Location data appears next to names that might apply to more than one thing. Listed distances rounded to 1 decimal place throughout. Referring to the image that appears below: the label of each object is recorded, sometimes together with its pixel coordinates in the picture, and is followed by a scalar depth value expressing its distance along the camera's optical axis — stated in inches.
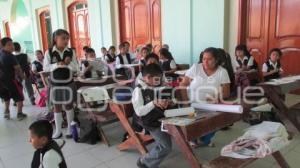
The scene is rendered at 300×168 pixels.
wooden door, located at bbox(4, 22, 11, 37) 572.2
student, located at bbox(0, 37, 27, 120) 160.2
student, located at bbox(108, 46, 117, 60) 247.3
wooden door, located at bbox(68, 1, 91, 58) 348.2
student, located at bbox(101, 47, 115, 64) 240.4
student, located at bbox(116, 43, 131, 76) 213.2
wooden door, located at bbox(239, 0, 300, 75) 174.2
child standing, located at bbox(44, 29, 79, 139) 119.7
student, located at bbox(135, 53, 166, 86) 125.2
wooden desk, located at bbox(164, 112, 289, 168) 70.7
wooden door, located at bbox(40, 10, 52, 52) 430.3
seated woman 94.3
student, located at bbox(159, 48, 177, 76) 193.5
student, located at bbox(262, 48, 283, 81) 153.2
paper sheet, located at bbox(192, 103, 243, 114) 78.0
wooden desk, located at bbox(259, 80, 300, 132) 110.2
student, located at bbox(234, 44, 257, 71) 169.0
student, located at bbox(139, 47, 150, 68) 178.9
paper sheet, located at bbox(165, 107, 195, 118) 76.9
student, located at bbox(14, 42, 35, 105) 198.2
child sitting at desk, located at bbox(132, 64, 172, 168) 86.6
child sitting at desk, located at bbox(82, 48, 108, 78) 184.5
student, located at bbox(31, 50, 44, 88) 226.5
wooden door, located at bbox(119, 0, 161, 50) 255.5
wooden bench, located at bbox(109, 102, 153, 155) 105.9
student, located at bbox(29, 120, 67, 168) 65.2
